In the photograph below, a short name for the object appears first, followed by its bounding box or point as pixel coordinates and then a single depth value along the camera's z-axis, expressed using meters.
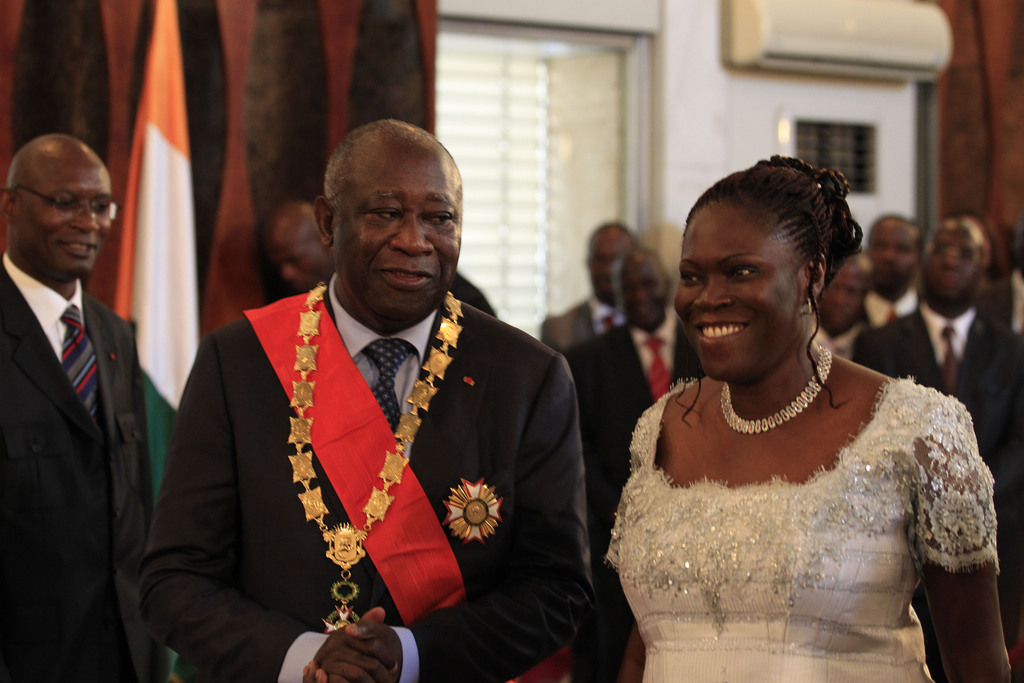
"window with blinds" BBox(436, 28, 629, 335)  5.93
